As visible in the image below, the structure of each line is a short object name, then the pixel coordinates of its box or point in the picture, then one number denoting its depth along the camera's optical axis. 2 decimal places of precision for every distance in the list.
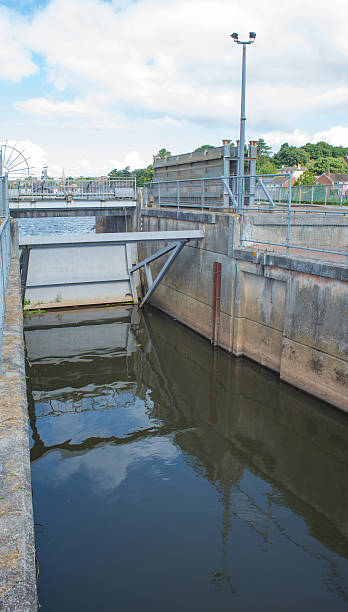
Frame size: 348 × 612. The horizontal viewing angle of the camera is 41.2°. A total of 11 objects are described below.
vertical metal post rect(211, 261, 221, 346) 12.42
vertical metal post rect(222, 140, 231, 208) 13.51
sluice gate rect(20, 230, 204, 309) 16.80
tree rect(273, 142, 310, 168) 110.25
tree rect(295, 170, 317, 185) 51.38
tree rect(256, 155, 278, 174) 92.49
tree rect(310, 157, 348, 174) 88.62
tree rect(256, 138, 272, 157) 118.62
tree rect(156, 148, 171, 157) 97.46
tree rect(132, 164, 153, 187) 82.45
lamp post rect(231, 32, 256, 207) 12.66
